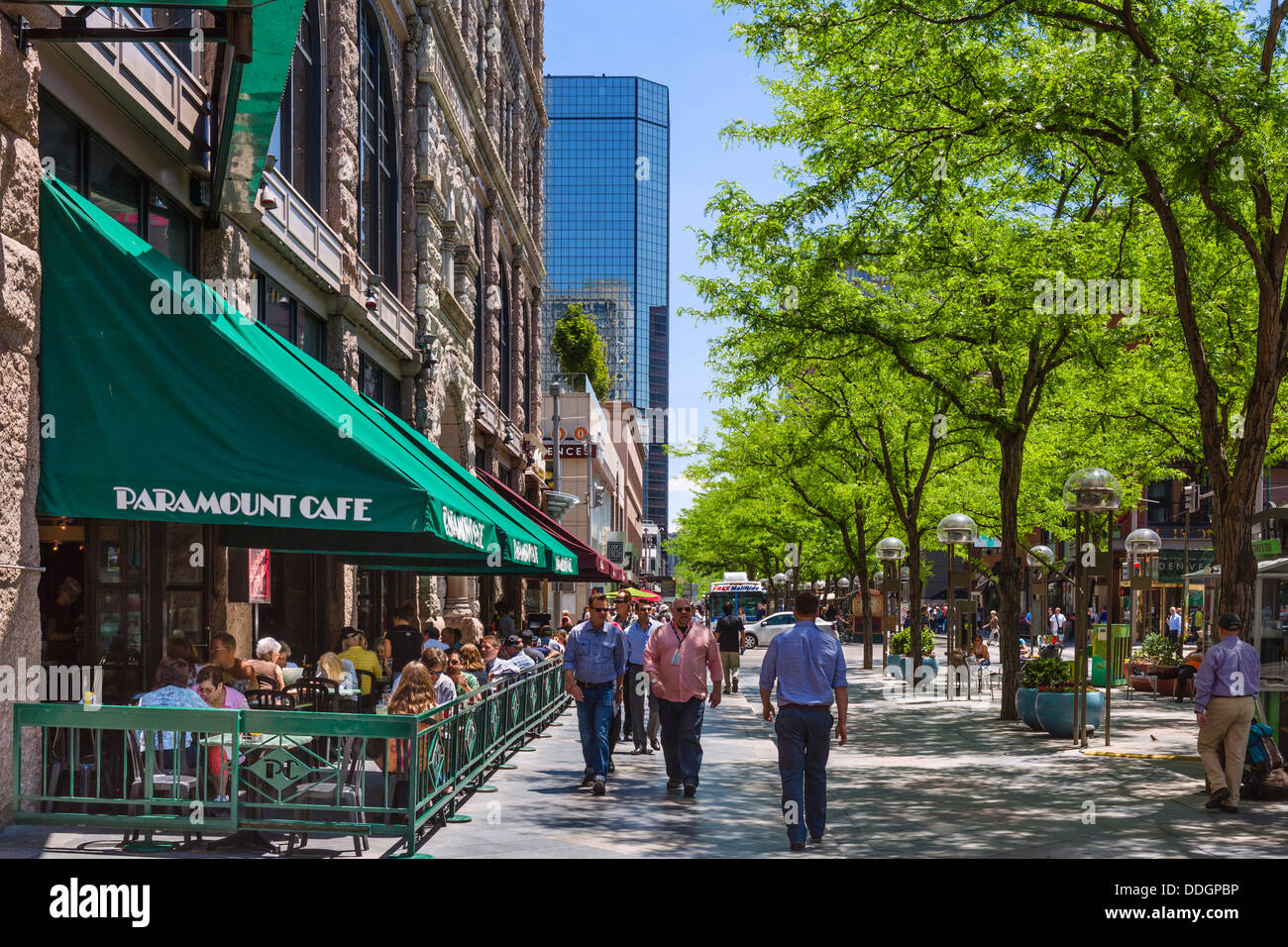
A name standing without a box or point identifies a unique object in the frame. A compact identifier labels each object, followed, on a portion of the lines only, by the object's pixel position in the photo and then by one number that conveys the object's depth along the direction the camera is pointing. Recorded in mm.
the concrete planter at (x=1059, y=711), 18797
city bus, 82375
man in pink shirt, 12961
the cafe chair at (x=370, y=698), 14402
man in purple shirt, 12086
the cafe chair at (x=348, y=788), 9023
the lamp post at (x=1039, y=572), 33281
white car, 60000
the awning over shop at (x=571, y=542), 26017
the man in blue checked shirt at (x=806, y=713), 10094
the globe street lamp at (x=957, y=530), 25703
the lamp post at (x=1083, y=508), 17781
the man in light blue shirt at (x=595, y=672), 13188
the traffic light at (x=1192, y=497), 44694
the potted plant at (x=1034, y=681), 19562
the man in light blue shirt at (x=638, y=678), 16484
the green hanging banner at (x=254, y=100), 10281
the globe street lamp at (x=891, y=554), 32188
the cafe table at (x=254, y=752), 8789
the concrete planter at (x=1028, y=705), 19656
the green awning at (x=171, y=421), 9203
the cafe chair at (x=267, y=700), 11117
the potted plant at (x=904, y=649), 33409
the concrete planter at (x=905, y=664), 31288
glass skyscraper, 185625
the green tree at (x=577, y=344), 74562
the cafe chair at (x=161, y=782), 8805
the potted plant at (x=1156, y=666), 29078
